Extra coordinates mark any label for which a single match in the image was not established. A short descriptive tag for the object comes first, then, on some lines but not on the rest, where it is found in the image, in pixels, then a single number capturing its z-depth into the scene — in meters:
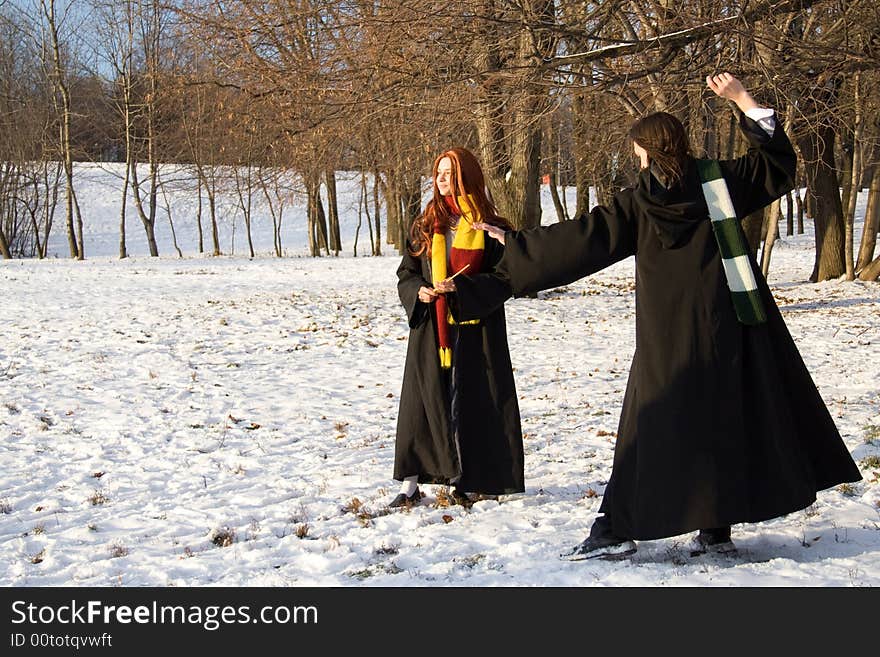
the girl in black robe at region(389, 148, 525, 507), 5.18
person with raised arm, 3.95
